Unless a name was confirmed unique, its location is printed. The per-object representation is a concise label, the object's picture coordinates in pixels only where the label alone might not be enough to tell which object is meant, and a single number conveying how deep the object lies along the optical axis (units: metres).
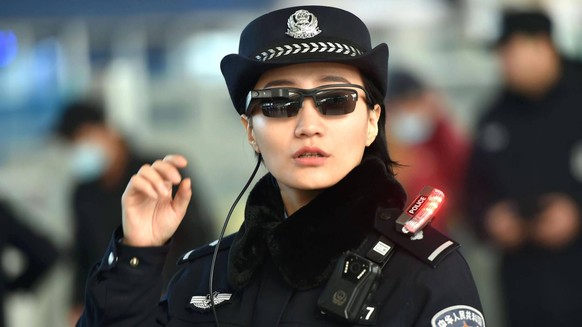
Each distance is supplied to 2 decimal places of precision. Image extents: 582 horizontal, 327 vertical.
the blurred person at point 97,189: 12.90
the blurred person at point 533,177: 11.71
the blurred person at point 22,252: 10.99
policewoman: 5.34
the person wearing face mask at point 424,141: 12.19
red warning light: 5.46
